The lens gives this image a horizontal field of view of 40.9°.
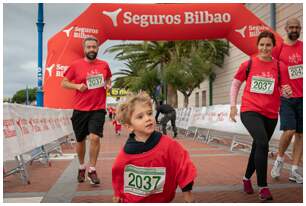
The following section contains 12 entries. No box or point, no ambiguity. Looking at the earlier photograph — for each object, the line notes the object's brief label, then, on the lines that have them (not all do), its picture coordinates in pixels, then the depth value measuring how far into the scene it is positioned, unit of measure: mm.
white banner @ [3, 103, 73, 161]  5450
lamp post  12329
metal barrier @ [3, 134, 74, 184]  5723
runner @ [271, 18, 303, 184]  5211
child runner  2930
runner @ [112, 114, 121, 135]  17934
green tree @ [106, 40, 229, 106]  29359
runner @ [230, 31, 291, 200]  4547
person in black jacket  16047
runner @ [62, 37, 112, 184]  5438
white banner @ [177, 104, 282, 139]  10080
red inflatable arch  11195
